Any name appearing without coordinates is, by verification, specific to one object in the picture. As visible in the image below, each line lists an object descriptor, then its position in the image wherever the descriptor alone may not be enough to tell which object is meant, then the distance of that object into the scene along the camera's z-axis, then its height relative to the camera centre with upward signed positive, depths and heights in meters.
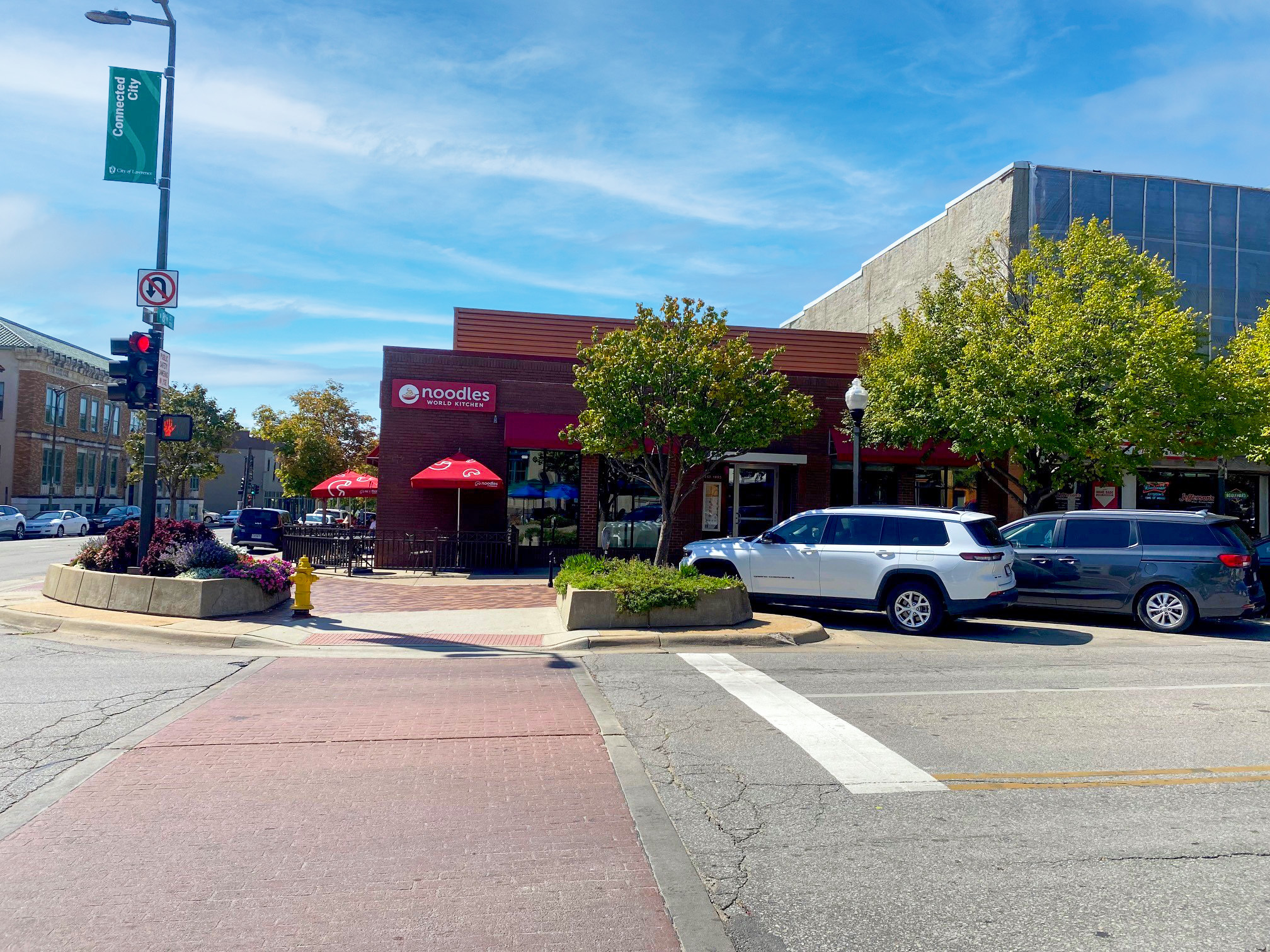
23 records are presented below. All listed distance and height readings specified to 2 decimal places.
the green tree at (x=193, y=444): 37.62 +1.86
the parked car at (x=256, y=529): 29.23 -1.32
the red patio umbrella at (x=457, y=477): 19.14 +0.41
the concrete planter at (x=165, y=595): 12.08 -1.52
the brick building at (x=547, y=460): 21.28 +1.07
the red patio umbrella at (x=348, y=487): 23.05 +0.14
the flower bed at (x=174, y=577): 12.15 -1.30
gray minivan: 12.74 -0.73
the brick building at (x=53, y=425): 54.84 +3.87
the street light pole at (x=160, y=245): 12.74 +3.58
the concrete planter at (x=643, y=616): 11.84 -1.51
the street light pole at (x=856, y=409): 15.41 +1.76
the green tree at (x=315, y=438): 38.88 +2.45
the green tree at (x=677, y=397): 14.88 +1.83
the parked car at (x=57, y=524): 42.06 -1.98
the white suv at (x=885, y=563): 12.05 -0.77
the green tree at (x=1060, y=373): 17.06 +2.83
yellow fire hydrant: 12.55 -1.36
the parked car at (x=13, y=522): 39.00 -1.78
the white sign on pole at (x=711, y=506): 22.39 -0.05
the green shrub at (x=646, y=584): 11.94 -1.14
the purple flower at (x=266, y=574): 12.77 -1.24
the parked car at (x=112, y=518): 44.59 -1.73
